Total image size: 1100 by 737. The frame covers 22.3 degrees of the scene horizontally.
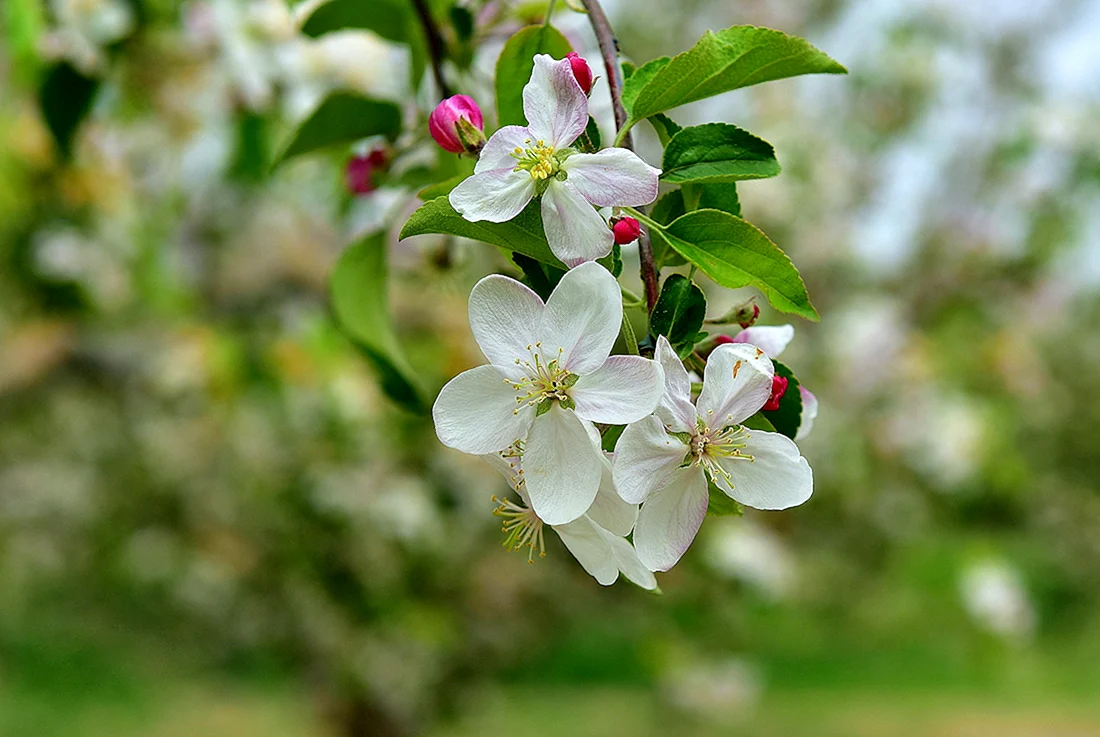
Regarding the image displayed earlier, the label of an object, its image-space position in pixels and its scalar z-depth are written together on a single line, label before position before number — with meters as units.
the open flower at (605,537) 0.49
